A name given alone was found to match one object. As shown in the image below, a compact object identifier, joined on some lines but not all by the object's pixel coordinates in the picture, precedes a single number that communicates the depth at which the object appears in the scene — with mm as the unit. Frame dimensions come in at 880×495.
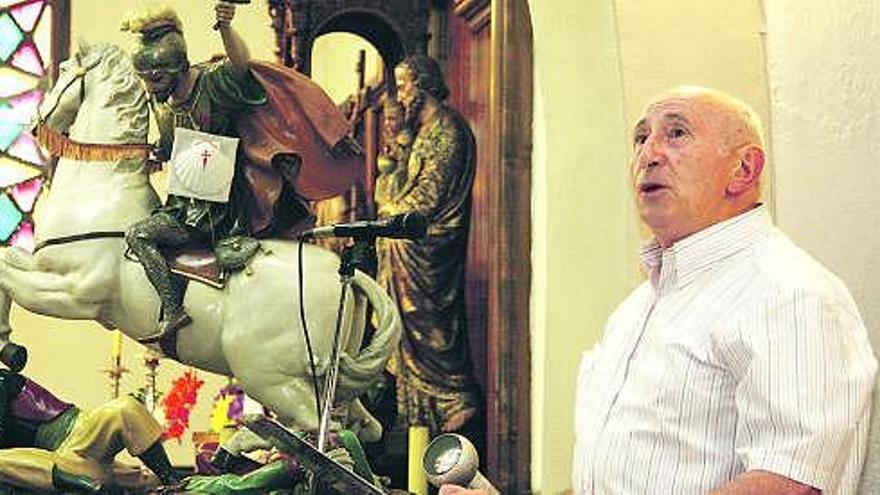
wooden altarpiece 6117
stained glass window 10492
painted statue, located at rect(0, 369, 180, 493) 5133
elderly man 2162
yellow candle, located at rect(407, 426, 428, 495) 5320
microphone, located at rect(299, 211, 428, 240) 3352
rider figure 5527
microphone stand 3360
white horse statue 5477
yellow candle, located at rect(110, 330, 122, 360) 7366
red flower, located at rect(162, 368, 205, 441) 7102
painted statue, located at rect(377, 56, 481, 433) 6668
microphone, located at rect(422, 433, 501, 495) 2461
